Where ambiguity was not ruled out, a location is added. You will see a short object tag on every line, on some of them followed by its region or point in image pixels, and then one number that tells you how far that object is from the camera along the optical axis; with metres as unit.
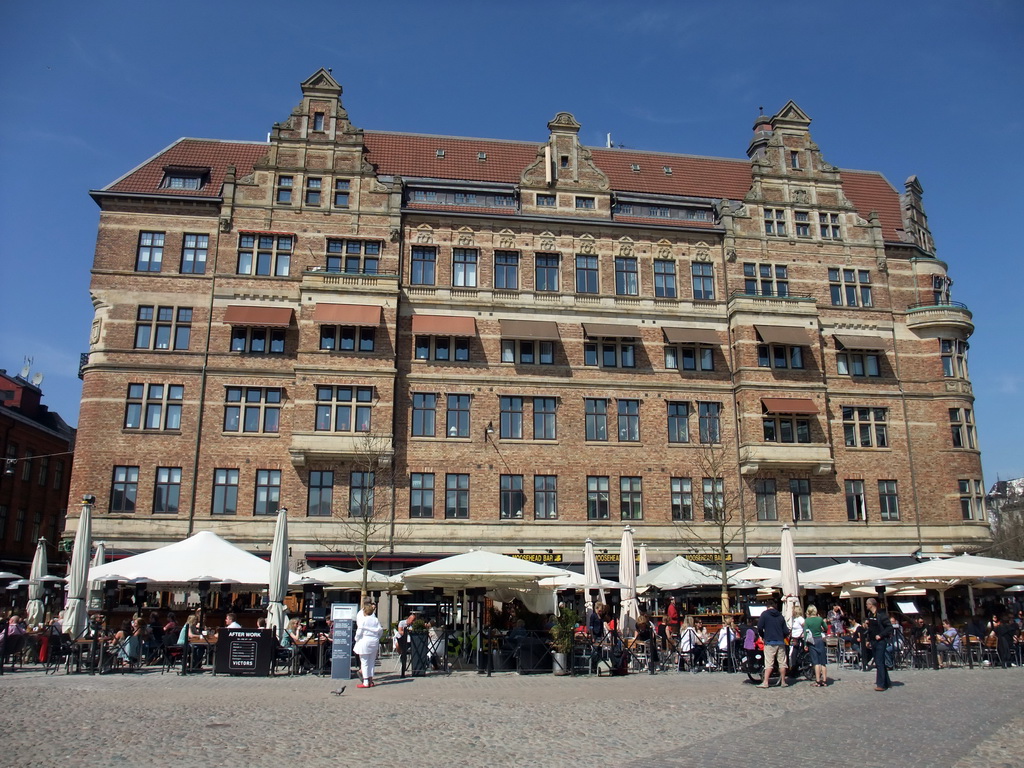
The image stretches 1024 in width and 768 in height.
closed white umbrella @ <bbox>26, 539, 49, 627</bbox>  22.81
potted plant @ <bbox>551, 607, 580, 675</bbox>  20.03
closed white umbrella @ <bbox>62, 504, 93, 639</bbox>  20.07
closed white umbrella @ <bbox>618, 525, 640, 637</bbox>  22.47
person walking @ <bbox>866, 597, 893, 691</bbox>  16.45
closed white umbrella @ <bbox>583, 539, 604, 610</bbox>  23.28
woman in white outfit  16.53
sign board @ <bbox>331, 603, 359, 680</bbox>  17.25
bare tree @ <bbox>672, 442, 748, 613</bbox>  34.19
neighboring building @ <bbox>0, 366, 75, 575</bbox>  46.75
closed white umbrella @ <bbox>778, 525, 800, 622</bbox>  22.90
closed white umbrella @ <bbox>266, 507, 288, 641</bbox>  20.44
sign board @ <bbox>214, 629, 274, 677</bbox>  18.84
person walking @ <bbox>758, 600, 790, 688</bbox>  16.92
